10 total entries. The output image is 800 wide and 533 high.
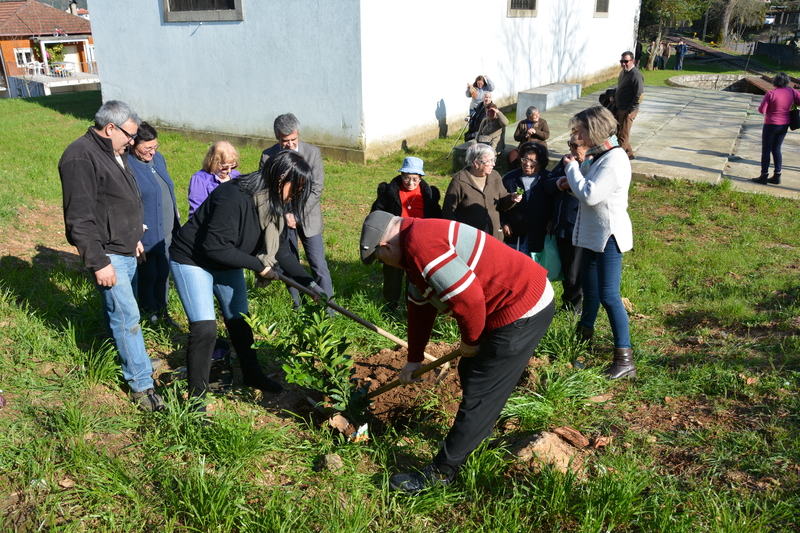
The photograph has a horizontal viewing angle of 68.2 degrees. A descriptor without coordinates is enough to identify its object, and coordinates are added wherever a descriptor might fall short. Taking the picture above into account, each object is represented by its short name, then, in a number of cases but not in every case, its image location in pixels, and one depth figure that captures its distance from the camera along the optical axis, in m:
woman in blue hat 5.02
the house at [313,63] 10.74
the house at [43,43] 42.50
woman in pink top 8.84
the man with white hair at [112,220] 3.41
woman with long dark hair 3.35
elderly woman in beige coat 4.96
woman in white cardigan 3.84
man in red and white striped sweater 2.66
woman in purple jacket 4.89
